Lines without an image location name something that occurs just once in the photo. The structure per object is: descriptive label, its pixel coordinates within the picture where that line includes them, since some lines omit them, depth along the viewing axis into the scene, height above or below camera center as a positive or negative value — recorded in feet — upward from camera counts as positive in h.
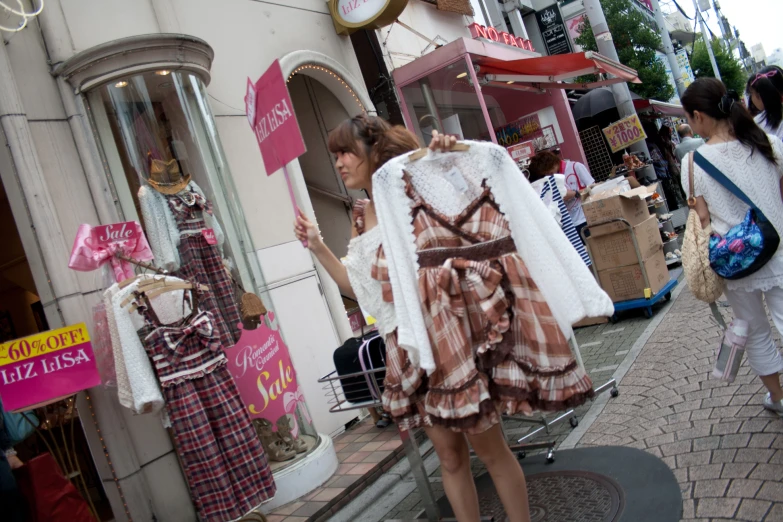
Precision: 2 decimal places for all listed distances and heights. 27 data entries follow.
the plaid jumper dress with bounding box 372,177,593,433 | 7.71 -1.11
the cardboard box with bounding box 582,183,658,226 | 22.18 -0.26
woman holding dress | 8.30 -0.60
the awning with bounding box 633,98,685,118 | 48.85 +6.19
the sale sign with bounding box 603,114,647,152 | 35.83 +3.47
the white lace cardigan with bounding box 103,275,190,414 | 12.08 -0.11
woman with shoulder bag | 10.59 -0.78
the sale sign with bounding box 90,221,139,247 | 12.50 +2.48
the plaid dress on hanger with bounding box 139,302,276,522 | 12.59 -1.76
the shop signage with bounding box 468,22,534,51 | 35.32 +11.32
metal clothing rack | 10.97 -2.09
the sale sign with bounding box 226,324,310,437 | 14.47 -1.39
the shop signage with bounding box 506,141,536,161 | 29.48 +3.48
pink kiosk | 28.43 +7.29
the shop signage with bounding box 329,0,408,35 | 23.80 +9.73
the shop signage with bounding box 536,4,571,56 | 63.57 +18.36
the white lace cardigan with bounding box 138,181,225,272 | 14.21 +2.60
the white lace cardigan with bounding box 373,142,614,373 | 7.98 +0.19
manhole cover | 10.12 -4.67
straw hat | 14.67 +3.76
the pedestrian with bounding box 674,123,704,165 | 36.39 +1.71
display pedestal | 14.89 -4.06
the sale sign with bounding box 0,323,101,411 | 11.25 +0.29
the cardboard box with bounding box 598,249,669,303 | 22.47 -2.99
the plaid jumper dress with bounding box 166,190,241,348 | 14.56 +1.55
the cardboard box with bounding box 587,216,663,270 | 22.41 -1.65
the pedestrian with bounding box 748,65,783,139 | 12.68 +1.04
